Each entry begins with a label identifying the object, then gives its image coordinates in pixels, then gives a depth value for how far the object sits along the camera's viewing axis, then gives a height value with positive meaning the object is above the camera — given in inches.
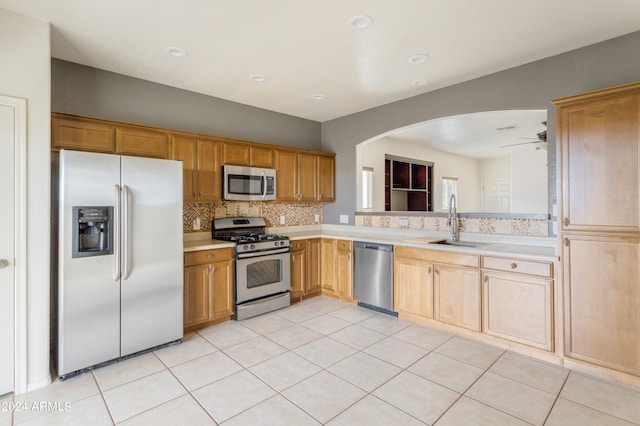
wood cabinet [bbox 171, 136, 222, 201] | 136.9 +20.9
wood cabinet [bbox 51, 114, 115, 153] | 108.0 +28.4
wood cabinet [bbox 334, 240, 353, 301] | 165.2 -29.0
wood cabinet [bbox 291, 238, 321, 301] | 167.9 -29.4
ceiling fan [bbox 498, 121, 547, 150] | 188.4 +50.6
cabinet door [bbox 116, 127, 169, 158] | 121.4 +28.4
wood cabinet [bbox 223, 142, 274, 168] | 151.7 +29.3
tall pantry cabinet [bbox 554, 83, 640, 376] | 89.3 -3.7
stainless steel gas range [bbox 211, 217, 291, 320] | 142.7 -24.7
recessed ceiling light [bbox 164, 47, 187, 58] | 110.0 +56.9
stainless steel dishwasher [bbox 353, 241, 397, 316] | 148.3 -29.8
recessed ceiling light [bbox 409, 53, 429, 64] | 116.3 +56.7
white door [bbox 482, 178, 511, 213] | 337.4 +19.1
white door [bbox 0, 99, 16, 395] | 86.3 -8.3
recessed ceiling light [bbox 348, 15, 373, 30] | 92.3 +56.3
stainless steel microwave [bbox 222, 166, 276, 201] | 149.3 +15.0
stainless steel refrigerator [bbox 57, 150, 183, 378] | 96.2 -13.8
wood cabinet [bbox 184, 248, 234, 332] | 128.4 -30.3
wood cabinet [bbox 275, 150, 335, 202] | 174.4 +21.5
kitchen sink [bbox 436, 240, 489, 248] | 137.8 -13.8
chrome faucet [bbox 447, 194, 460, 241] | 146.9 -4.8
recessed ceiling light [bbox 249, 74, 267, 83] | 133.3 +57.5
